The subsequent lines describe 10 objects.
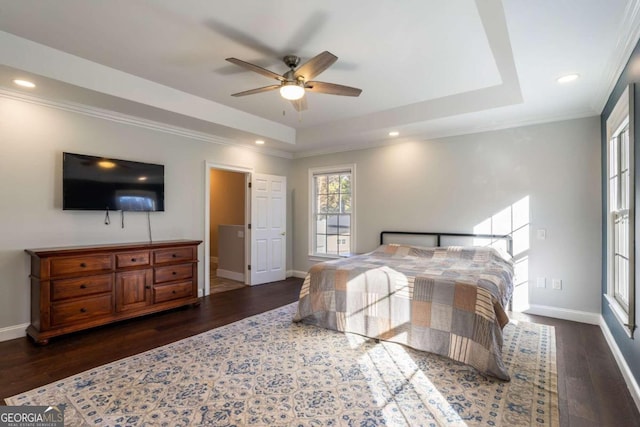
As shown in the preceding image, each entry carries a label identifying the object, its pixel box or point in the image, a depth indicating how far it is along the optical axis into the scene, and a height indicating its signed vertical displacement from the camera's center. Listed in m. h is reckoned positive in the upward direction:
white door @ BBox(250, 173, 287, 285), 5.55 -0.24
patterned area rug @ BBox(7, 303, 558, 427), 1.93 -1.22
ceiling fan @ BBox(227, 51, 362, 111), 2.51 +1.18
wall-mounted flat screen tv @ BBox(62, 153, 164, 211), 3.43 +0.35
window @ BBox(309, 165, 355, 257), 5.72 +0.08
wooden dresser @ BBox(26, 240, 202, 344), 3.04 -0.75
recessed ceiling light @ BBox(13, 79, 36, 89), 2.93 +1.22
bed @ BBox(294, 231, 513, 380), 2.54 -0.80
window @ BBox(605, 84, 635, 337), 2.23 +0.00
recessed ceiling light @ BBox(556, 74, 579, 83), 2.82 +1.23
